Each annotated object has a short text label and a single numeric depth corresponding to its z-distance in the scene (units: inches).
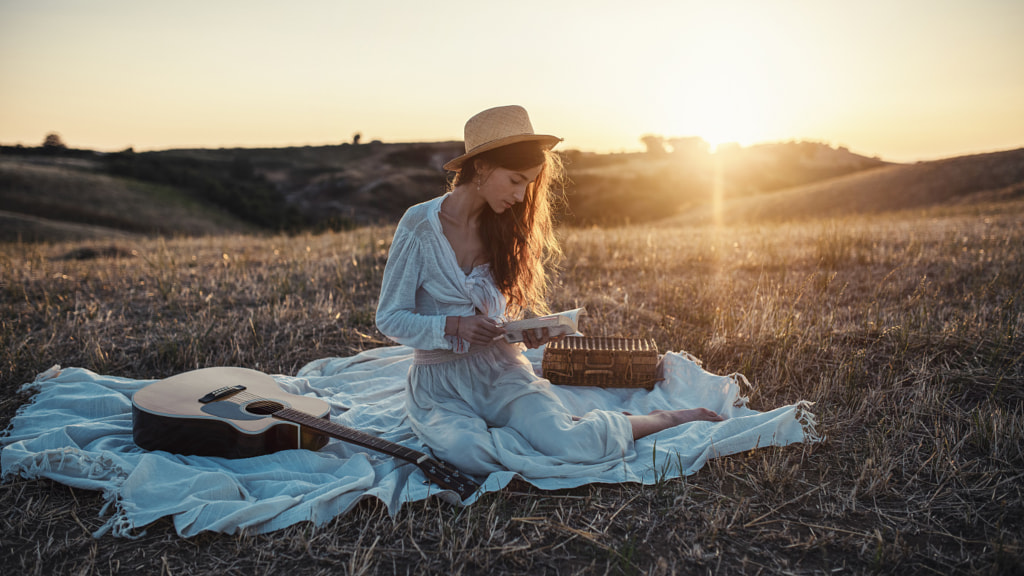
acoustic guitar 116.0
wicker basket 155.4
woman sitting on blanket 114.7
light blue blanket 99.0
